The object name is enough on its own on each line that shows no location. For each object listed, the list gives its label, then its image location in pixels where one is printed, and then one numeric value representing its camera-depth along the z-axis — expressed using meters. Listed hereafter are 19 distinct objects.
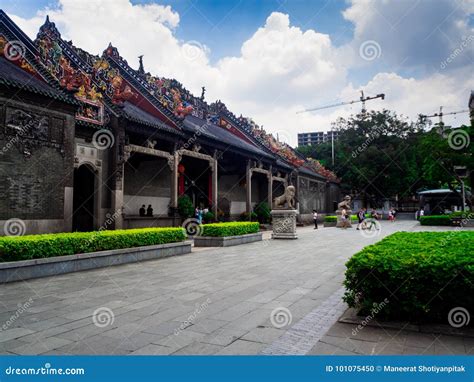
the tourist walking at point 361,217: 26.27
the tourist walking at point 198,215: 17.92
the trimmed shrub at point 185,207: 17.05
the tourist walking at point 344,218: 26.33
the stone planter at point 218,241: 13.80
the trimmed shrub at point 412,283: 3.84
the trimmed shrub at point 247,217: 23.30
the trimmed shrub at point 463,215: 24.32
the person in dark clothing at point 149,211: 19.02
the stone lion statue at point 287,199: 16.52
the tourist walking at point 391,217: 37.41
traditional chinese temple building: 10.68
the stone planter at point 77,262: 7.01
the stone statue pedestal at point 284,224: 16.56
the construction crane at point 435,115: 45.36
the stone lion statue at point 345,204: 28.28
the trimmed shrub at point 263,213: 25.64
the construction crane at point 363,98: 58.73
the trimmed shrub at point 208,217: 19.23
